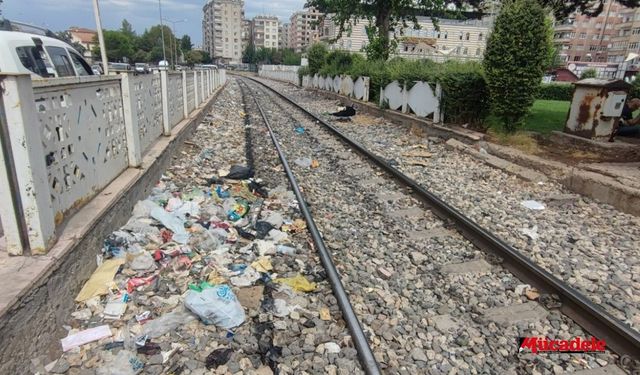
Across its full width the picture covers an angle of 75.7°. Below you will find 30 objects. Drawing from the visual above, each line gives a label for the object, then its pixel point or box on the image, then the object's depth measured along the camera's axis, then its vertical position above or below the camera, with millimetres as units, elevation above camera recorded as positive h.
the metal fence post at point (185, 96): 10828 -1020
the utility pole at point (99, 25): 9754 +621
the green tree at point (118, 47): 99781 +1513
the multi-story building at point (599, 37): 90312 +7802
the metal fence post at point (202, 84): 15440 -1001
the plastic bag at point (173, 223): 4301 -1771
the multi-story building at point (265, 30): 178125 +11836
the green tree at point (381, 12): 22250 +2796
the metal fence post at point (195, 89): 13203 -1040
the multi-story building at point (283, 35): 191900 +10962
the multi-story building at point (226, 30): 149250 +9548
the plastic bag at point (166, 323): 2902 -1856
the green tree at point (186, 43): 134075 +4129
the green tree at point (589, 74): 35750 -134
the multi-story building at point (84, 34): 121200 +5311
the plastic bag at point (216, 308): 3035 -1796
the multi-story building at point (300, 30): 165400 +12021
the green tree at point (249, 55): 130750 +1038
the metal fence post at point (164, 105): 8038 -947
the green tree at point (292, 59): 92600 +212
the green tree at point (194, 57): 107400 -219
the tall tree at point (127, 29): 134375 +8144
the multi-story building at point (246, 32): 169250 +10979
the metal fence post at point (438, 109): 10853 -1097
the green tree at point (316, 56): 31962 +382
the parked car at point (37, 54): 5477 -65
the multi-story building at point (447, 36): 70312 +5276
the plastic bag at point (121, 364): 2520 -1859
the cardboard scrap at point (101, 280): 3162 -1767
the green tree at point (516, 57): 8578 +250
